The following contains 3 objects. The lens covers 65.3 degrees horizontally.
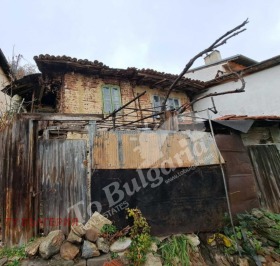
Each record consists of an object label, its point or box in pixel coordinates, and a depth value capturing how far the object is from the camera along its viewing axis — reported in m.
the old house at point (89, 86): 9.09
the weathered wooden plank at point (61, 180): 5.29
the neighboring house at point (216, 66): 16.64
